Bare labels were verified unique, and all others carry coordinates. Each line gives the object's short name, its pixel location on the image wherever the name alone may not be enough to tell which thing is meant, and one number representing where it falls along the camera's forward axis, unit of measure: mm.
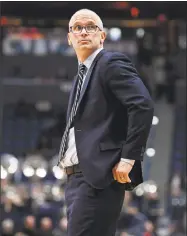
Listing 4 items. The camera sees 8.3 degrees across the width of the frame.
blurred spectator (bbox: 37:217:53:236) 17542
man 5514
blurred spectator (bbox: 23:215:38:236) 17969
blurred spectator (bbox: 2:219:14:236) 17942
